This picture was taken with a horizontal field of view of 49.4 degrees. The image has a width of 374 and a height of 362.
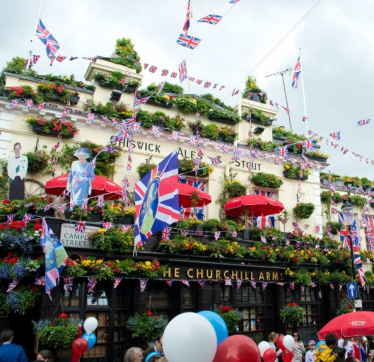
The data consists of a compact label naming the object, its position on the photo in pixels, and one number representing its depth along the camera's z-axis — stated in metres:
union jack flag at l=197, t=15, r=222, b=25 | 12.13
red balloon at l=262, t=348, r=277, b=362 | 7.42
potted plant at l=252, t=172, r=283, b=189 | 17.48
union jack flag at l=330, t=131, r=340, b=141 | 14.98
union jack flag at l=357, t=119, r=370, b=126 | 14.86
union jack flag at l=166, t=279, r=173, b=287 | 12.76
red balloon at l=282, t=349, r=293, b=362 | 9.34
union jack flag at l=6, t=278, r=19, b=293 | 10.59
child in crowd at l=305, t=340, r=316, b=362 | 11.45
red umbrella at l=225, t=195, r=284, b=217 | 14.99
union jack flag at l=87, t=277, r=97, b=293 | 11.40
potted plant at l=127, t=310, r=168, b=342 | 11.41
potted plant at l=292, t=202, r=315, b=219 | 18.09
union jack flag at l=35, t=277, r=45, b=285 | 10.62
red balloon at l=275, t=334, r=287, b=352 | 9.50
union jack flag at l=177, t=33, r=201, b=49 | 12.79
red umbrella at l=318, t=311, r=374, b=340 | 8.68
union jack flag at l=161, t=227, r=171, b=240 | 12.84
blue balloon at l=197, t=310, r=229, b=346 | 6.56
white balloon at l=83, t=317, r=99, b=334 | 9.34
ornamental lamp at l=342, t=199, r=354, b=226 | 12.58
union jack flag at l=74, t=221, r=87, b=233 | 11.66
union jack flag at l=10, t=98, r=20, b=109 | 13.54
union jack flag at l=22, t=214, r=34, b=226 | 11.07
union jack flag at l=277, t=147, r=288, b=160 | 16.81
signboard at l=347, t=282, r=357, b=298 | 12.33
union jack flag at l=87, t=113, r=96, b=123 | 14.29
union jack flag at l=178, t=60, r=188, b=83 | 13.45
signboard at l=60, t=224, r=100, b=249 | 11.45
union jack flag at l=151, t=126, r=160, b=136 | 15.47
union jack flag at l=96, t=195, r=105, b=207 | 12.24
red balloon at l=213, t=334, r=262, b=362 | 5.24
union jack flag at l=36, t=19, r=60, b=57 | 13.45
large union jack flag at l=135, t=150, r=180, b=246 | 7.91
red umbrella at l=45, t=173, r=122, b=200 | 12.30
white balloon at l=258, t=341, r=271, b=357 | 8.29
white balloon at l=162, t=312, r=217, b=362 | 5.10
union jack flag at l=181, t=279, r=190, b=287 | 13.03
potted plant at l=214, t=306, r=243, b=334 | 12.69
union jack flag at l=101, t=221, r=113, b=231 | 11.82
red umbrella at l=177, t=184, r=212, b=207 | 13.73
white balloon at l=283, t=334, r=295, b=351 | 9.31
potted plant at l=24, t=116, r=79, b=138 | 13.80
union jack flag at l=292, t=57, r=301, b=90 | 16.42
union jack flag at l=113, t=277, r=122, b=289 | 11.72
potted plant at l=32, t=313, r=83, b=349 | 9.95
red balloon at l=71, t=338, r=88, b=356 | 8.30
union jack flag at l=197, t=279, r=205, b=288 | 13.43
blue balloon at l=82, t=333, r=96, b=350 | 9.26
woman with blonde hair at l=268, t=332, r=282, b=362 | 11.68
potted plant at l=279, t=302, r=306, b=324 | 14.53
